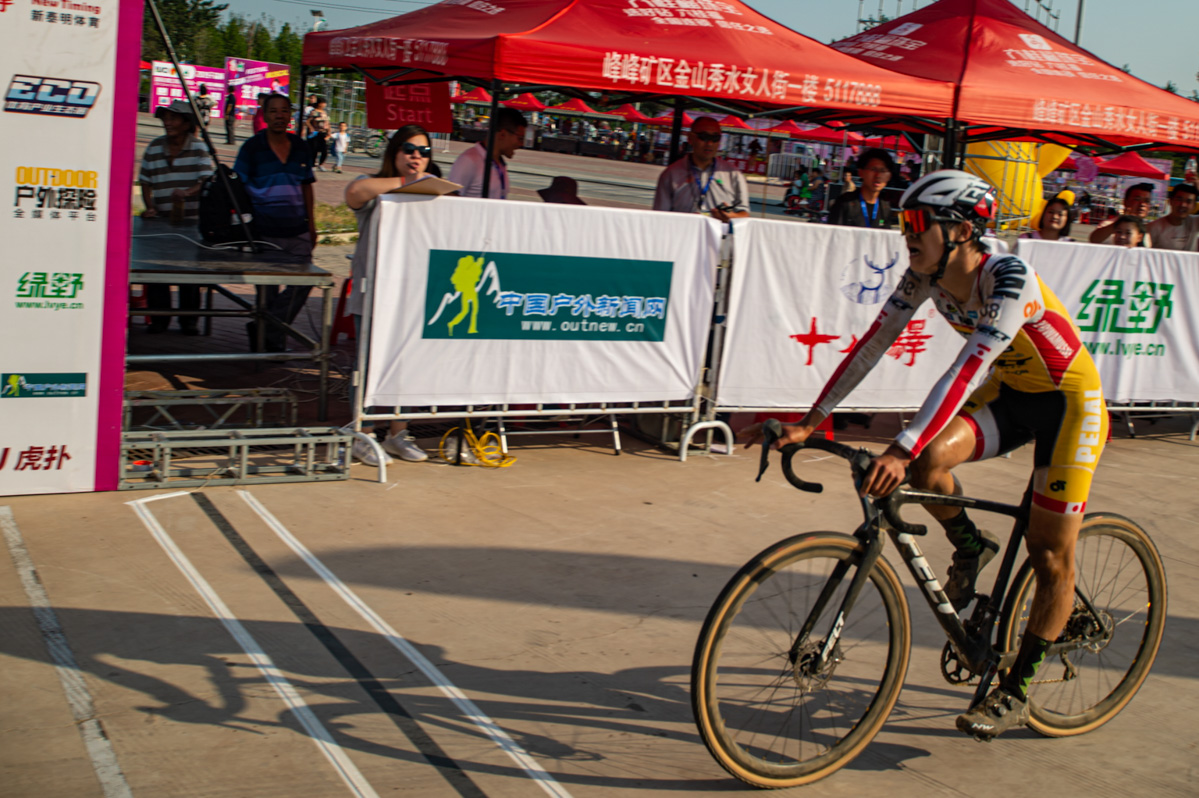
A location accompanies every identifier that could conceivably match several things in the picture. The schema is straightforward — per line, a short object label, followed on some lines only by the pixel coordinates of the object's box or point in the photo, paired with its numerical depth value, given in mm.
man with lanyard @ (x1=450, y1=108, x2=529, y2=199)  8133
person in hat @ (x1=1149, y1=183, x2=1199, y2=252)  10500
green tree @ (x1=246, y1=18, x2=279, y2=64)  89000
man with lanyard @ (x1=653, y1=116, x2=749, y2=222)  8312
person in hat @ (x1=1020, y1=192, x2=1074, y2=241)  9758
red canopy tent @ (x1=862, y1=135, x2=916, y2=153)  21219
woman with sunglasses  6395
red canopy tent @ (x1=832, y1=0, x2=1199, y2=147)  9719
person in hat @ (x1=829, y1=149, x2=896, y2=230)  8648
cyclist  3447
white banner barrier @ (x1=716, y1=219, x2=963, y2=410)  7465
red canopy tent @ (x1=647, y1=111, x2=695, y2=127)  34094
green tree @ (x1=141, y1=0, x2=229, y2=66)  64256
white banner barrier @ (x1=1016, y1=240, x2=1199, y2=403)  8516
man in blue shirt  8281
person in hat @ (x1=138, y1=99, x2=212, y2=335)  8852
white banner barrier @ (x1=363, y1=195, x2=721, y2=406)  6398
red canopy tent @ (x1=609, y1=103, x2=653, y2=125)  34375
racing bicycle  3295
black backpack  7617
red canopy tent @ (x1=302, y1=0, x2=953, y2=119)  7625
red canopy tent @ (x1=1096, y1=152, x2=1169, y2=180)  31933
